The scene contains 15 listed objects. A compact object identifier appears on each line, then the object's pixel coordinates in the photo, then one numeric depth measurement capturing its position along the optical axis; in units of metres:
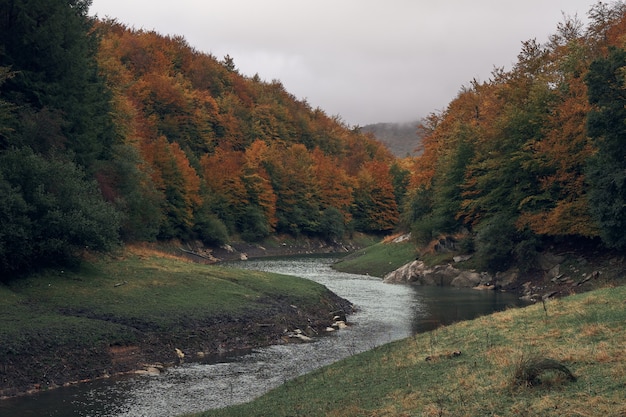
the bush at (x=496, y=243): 62.22
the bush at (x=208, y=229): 101.44
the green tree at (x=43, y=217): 32.91
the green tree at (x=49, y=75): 41.91
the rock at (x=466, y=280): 64.75
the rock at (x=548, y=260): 58.44
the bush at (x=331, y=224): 137.00
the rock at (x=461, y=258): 69.69
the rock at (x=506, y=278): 61.02
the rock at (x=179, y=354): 30.91
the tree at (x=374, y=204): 153.50
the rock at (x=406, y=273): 72.62
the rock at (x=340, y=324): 40.78
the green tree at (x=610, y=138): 46.50
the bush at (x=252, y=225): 120.62
